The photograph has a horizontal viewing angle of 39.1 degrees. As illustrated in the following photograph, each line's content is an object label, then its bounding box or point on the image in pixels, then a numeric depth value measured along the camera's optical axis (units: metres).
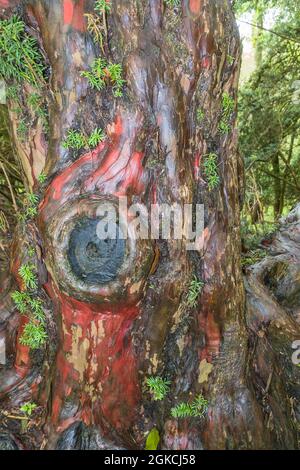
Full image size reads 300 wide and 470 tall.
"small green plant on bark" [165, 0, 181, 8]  1.61
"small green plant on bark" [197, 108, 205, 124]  1.75
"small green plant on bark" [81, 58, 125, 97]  1.57
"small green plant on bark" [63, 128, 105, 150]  1.63
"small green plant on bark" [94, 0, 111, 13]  1.52
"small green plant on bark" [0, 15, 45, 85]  1.59
